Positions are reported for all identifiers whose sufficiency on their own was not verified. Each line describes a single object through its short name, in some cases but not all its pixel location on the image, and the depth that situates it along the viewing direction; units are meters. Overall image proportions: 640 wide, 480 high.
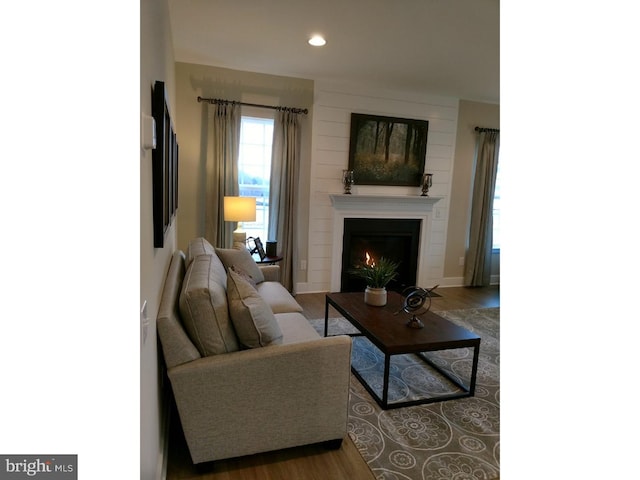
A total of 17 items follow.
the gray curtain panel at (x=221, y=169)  4.23
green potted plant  3.14
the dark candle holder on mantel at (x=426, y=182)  5.10
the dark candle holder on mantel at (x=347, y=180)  4.76
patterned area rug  1.96
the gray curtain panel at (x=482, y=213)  5.44
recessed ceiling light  3.26
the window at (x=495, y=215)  5.74
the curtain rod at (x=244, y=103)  4.15
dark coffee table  2.41
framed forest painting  4.84
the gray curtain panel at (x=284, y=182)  4.48
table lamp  3.92
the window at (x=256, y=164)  4.47
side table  4.13
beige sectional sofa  1.73
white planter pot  3.15
